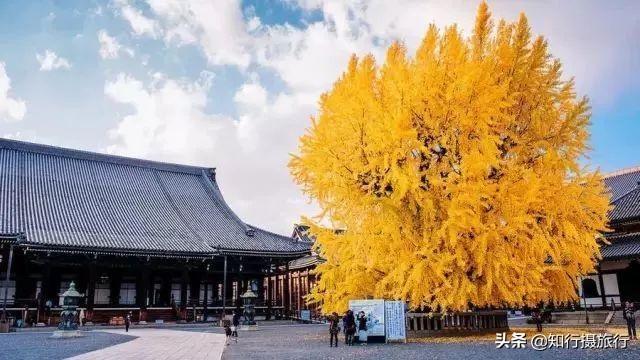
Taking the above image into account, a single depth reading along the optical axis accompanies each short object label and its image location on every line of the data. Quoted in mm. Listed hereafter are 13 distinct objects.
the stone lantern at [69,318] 18094
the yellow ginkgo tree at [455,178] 13234
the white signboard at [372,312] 14352
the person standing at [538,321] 17594
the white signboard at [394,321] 14273
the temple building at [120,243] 25578
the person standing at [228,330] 16734
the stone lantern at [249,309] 25062
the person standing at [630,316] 15117
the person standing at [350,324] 14109
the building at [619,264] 24794
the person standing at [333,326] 14068
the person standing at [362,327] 14349
